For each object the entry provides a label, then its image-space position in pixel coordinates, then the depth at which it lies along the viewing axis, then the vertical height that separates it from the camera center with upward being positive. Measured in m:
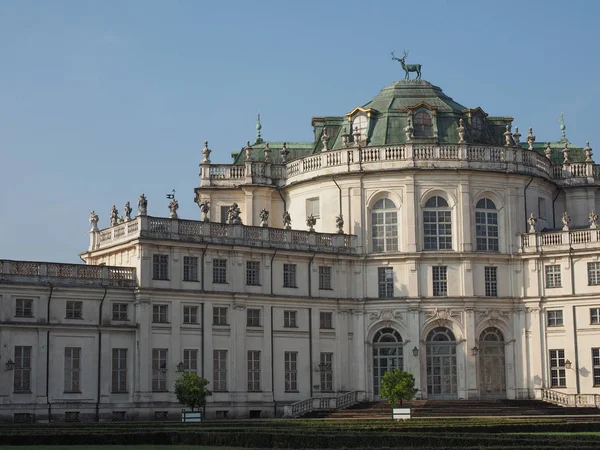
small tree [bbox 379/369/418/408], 62.16 +0.20
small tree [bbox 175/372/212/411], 60.22 +0.10
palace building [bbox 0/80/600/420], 64.88 +6.68
